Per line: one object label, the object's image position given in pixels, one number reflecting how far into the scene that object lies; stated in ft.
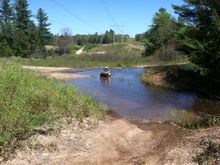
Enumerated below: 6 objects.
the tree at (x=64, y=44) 165.93
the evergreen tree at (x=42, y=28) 138.38
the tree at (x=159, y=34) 115.07
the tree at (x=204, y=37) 41.78
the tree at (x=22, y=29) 125.72
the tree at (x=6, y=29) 122.53
